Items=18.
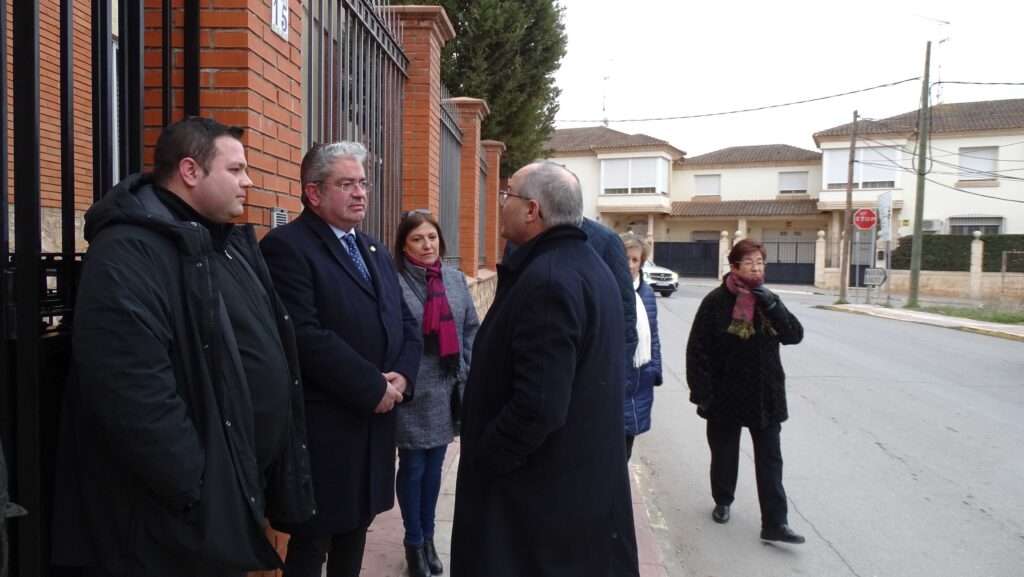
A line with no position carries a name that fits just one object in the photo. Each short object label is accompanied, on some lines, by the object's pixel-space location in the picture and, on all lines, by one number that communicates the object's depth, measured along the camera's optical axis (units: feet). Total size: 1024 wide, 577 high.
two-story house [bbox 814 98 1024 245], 126.00
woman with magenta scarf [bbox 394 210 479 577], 12.16
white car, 86.99
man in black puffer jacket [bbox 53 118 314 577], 6.08
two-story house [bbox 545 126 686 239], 146.82
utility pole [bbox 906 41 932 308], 79.51
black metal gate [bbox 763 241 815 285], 130.52
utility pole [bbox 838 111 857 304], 84.74
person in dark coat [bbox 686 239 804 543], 14.40
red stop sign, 81.56
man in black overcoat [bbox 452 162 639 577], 7.70
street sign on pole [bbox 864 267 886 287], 81.97
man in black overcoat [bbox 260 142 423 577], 9.14
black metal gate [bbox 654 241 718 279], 136.77
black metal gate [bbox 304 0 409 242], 13.61
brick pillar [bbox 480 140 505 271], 38.27
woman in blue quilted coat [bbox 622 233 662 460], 13.89
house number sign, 10.90
